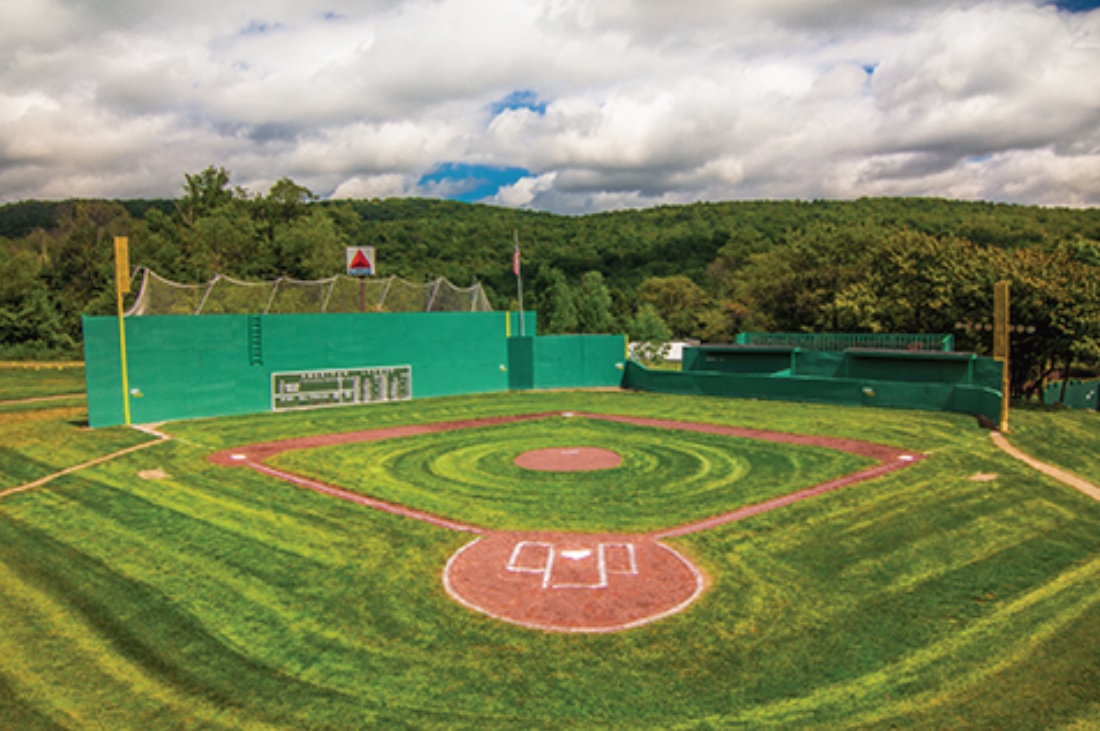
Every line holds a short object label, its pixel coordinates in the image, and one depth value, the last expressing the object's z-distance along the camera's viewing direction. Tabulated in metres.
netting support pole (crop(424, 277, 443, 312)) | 36.69
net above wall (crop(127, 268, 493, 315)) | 29.17
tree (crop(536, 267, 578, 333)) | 83.22
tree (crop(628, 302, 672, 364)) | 77.53
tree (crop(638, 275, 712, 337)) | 96.50
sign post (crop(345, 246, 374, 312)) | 35.25
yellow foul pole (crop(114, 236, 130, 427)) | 26.22
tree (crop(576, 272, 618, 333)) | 85.62
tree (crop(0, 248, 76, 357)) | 70.56
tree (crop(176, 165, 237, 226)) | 90.62
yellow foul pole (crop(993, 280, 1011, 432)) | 24.41
